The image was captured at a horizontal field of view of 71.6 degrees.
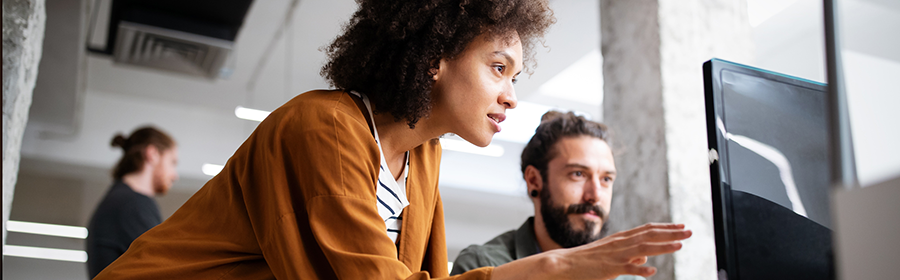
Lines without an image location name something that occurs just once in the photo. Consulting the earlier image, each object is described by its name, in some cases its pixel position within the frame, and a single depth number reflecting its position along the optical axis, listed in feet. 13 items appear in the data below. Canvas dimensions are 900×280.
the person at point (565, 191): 6.37
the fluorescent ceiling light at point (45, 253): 24.66
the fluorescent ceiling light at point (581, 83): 19.47
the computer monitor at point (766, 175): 3.02
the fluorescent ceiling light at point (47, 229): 24.07
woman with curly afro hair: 3.21
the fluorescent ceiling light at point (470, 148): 23.35
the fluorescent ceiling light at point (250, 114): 20.18
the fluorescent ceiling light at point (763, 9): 14.29
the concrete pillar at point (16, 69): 6.59
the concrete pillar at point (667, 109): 6.72
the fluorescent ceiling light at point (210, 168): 24.48
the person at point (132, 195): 8.70
